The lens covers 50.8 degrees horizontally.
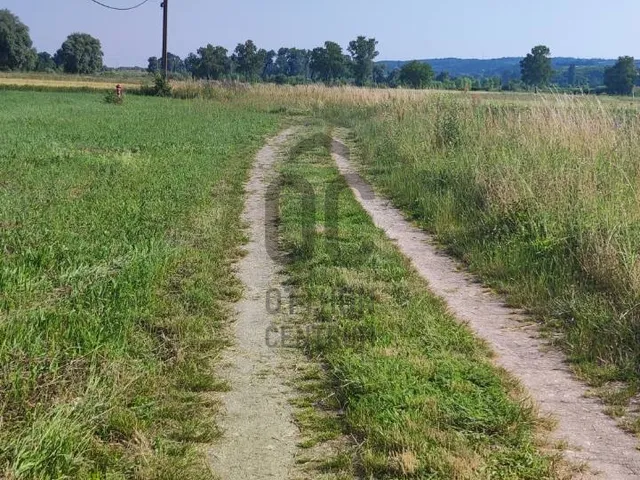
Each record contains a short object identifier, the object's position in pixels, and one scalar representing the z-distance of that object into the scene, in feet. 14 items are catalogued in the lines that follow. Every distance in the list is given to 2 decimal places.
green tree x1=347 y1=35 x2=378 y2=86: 272.31
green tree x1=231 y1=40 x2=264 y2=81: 312.09
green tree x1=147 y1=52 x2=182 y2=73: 408.05
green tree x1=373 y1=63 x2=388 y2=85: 312.07
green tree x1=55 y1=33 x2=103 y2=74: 304.91
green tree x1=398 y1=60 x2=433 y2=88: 234.17
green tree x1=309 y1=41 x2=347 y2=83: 274.57
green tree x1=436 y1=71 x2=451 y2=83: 284.20
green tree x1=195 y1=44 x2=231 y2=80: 285.43
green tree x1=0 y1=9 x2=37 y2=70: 260.01
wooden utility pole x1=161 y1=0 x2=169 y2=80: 131.54
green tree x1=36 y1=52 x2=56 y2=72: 289.53
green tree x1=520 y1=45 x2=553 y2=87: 233.55
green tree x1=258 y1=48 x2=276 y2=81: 333.62
